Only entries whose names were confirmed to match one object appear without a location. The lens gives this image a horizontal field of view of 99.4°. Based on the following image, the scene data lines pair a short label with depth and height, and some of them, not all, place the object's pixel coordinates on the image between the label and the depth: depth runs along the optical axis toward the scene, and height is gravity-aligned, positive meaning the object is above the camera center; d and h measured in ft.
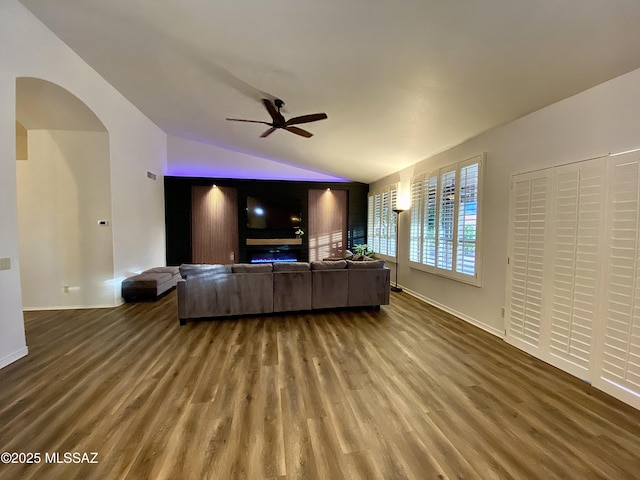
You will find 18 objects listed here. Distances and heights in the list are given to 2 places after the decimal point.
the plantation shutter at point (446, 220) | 14.06 +0.46
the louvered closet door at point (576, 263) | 8.02 -1.04
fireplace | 25.49 -2.62
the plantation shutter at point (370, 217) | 25.68 +1.08
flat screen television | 25.29 +1.42
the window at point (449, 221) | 12.67 +0.43
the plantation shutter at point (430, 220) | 15.48 +0.52
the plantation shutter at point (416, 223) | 17.05 +0.37
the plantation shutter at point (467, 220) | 12.63 +0.43
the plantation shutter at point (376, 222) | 23.95 +0.57
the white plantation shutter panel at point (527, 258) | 9.59 -1.06
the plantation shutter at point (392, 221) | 20.77 +0.58
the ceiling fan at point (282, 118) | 11.94 +5.00
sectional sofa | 12.87 -3.01
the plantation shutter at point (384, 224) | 22.11 +0.38
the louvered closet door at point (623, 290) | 7.09 -1.63
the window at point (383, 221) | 21.13 +0.60
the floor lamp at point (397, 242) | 19.30 -0.99
